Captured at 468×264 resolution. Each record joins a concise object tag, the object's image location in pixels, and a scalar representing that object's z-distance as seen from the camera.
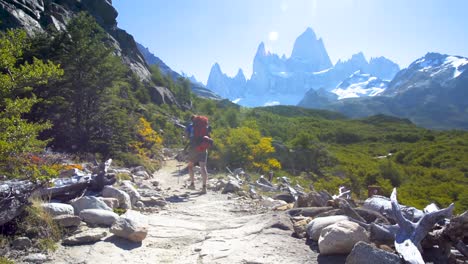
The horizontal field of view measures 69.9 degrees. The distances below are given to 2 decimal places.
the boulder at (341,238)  4.30
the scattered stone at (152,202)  8.26
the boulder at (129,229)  5.36
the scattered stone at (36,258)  4.36
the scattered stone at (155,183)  12.03
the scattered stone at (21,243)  4.65
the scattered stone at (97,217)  5.89
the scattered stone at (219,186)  11.32
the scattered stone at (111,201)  6.81
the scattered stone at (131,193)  7.99
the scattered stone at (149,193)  9.46
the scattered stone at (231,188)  10.60
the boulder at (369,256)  3.66
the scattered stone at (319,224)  4.95
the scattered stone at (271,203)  8.19
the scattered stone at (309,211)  6.22
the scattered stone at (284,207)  7.49
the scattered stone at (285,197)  9.42
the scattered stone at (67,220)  5.39
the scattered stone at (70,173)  8.40
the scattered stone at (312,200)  6.92
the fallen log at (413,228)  4.03
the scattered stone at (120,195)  7.31
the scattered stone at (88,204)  6.34
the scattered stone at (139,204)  7.79
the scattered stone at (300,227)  5.33
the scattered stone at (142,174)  14.22
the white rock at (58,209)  5.67
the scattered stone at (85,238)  5.03
